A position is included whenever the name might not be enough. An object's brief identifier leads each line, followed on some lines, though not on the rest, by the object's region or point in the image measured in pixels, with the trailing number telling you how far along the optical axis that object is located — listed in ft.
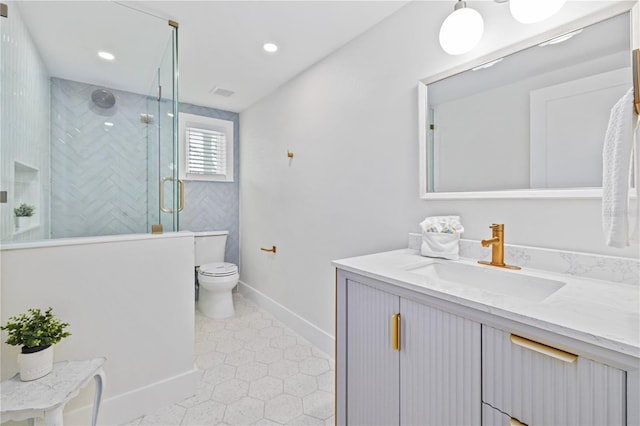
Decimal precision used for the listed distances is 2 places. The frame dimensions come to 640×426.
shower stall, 5.19
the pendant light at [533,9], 3.42
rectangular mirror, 3.37
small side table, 3.43
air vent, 9.70
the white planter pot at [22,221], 4.77
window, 11.02
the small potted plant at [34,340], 3.85
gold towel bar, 2.23
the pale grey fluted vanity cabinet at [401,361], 2.79
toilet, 9.23
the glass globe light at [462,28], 4.12
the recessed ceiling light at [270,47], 7.00
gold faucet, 3.95
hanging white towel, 2.42
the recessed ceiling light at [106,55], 6.44
